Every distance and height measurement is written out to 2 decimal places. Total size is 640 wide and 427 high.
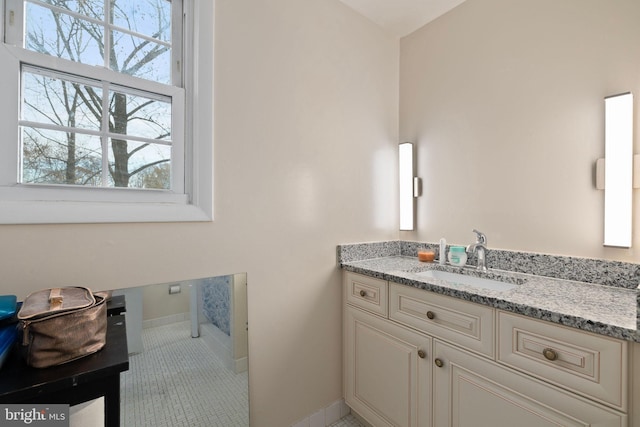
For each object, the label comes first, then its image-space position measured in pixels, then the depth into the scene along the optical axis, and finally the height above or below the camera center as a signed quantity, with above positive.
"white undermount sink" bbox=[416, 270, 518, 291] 1.47 -0.38
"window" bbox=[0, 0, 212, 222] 1.05 +0.42
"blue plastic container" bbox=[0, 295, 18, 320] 0.78 -0.26
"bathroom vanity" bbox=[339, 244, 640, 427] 0.86 -0.52
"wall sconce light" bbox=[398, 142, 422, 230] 2.02 +0.17
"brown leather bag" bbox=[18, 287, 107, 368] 0.66 -0.28
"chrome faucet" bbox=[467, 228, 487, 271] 1.60 -0.21
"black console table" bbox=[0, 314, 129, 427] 0.60 -0.36
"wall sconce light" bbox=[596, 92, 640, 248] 1.20 +0.17
